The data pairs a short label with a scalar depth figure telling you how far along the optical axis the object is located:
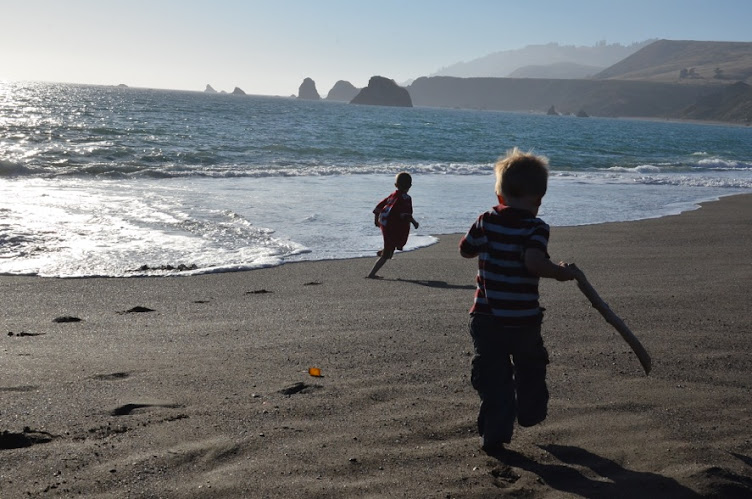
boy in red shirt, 8.56
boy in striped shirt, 3.26
